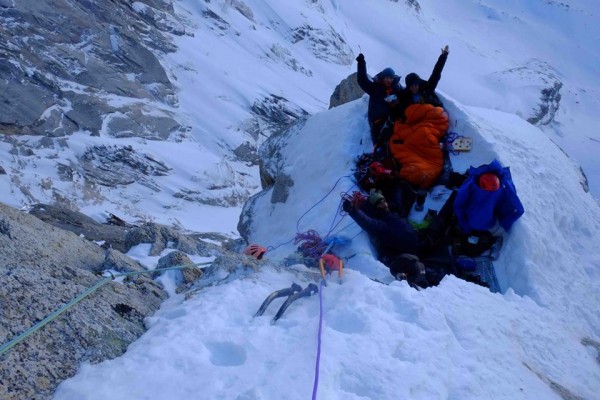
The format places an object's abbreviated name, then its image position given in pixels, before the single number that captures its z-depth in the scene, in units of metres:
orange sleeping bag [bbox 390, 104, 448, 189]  5.77
